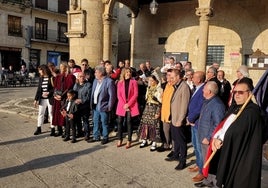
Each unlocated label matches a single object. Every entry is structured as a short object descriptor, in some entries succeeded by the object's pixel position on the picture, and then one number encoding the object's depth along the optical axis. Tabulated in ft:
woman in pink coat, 14.21
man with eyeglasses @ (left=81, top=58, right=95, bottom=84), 16.05
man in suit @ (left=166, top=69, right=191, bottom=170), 11.65
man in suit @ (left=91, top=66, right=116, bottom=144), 14.78
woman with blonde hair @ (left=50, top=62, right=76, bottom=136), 16.01
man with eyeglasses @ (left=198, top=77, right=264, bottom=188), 7.09
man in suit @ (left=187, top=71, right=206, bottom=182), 10.83
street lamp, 23.57
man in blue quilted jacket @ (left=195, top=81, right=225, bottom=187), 9.63
